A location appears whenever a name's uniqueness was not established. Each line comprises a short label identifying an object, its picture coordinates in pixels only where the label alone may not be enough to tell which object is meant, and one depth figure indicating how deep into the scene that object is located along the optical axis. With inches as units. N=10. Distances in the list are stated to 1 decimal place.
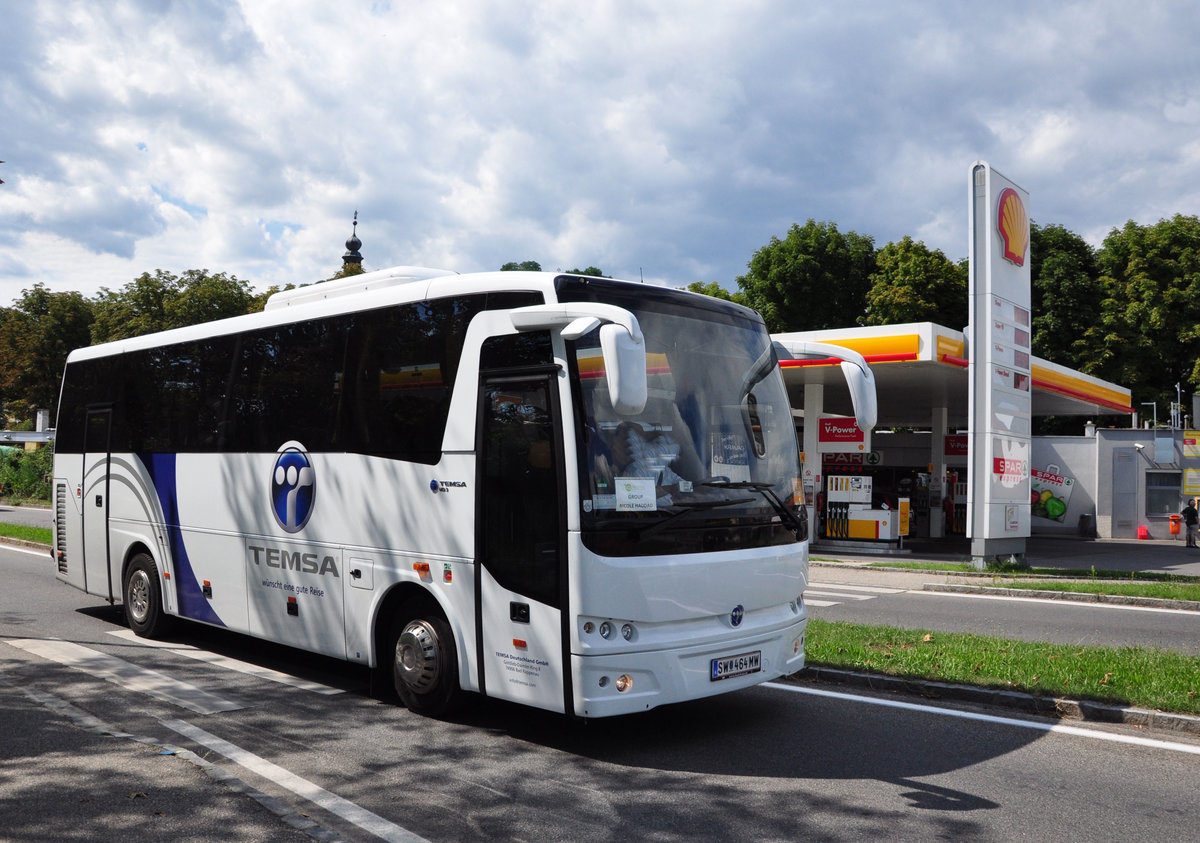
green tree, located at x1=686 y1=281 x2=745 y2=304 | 2148.1
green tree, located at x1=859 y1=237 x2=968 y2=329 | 1840.6
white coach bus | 242.5
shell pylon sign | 774.5
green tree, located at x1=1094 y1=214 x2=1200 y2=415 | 1721.2
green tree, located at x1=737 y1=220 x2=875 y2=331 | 2053.4
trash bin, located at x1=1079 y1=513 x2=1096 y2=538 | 1412.4
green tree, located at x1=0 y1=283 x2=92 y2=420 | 2566.4
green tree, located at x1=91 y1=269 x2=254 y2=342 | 2164.1
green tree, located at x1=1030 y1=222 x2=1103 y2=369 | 1823.3
